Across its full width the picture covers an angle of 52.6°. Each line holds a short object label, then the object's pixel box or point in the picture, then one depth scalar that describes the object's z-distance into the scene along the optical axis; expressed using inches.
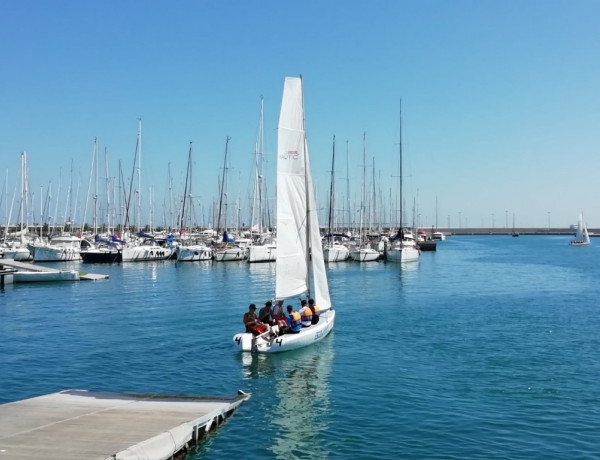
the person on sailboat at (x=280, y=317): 1023.0
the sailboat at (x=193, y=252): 3410.4
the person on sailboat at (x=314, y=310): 1102.3
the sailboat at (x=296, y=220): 1068.5
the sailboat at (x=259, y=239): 3297.7
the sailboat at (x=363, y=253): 3486.7
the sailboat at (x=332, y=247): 3417.8
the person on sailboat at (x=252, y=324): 997.8
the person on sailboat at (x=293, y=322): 1030.3
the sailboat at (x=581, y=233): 6855.3
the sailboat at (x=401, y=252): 3408.0
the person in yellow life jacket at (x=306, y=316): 1074.7
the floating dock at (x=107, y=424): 475.8
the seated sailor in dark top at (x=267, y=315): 1035.3
